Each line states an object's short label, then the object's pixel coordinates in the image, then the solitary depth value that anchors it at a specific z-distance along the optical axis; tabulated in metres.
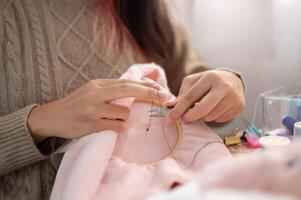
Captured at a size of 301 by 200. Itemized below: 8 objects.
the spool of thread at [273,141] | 0.57
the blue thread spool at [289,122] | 0.69
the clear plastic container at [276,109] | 0.73
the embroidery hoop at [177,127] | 0.60
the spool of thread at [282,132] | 0.68
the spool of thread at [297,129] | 0.62
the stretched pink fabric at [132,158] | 0.51
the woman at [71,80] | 0.59
